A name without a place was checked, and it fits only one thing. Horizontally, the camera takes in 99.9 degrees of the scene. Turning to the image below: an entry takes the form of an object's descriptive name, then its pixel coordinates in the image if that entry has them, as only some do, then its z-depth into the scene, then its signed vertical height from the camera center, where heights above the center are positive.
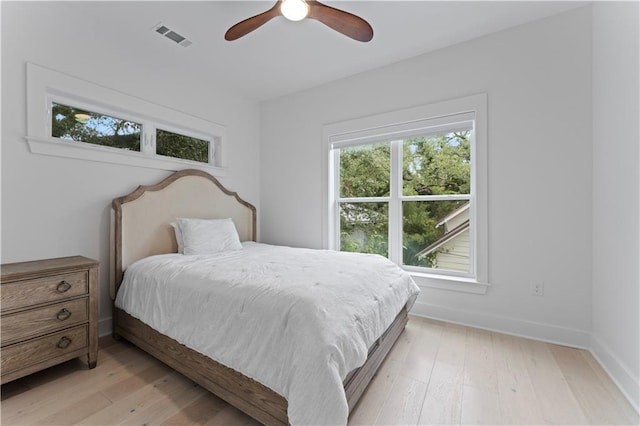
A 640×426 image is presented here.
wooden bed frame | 1.36 -0.38
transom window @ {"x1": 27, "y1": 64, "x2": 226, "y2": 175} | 1.99 +0.78
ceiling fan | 1.58 +1.21
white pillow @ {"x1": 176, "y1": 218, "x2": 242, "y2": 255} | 2.50 -0.24
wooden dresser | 1.52 -0.64
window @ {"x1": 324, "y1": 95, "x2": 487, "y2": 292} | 2.50 +0.25
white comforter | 1.13 -0.55
